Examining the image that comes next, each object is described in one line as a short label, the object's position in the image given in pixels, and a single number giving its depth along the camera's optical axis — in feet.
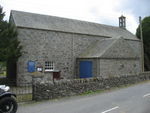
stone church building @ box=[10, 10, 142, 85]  48.79
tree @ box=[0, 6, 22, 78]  38.67
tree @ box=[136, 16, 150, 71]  88.07
